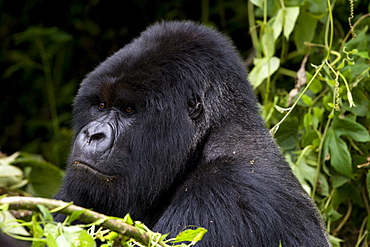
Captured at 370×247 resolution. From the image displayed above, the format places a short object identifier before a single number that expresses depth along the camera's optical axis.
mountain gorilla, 7.50
